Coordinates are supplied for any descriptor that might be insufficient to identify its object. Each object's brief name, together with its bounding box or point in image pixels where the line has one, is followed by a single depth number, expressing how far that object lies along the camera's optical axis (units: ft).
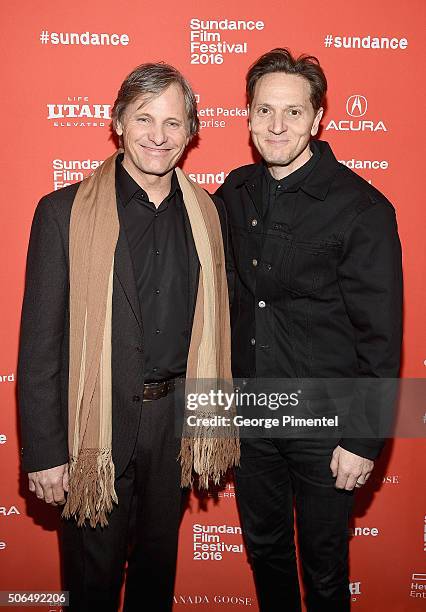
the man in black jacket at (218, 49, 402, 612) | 6.54
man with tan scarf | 6.42
